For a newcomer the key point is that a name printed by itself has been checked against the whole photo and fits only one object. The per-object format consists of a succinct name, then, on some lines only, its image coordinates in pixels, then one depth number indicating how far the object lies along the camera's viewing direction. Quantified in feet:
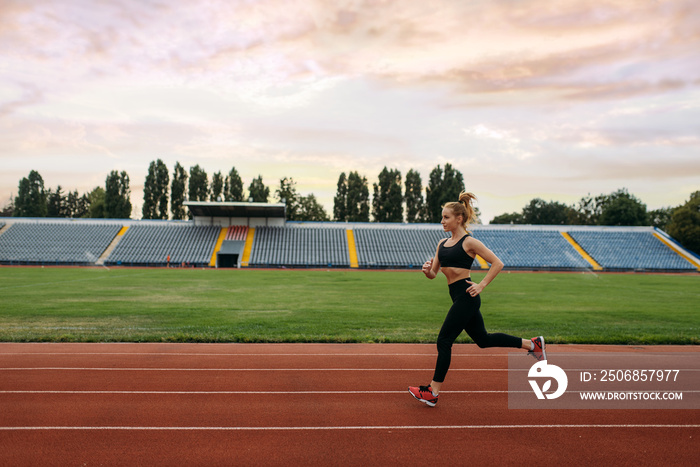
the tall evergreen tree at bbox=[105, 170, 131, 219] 228.22
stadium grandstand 160.66
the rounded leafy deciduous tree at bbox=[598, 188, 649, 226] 252.62
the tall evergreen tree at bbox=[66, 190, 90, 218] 389.80
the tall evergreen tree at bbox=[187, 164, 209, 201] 238.07
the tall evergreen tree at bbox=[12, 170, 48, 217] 268.00
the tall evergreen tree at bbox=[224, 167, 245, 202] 239.30
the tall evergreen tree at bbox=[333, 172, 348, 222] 243.19
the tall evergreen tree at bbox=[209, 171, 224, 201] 240.94
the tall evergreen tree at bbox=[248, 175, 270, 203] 236.63
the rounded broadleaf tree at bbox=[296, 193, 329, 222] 288.51
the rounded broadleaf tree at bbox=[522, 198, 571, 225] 375.25
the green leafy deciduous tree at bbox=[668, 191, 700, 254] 182.19
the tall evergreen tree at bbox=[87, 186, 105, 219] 300.81
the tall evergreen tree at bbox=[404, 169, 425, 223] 245.04
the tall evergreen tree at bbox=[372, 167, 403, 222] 238.68
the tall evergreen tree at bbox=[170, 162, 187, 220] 236.22
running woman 17.06
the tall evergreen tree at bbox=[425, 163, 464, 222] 237.25
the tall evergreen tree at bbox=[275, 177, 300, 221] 280.72
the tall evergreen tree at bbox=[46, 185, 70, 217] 369.50
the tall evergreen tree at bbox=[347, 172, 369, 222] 240.53
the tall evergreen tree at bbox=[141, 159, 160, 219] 231.30
